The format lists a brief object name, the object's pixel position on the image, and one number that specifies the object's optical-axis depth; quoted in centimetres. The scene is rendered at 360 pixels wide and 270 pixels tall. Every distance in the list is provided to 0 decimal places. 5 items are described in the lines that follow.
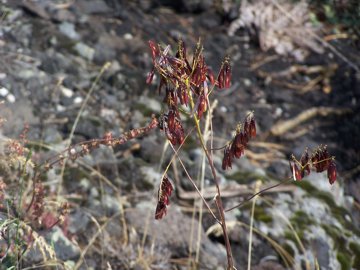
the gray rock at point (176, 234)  575
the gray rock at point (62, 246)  533
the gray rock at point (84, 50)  812
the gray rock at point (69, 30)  833
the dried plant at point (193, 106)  325
